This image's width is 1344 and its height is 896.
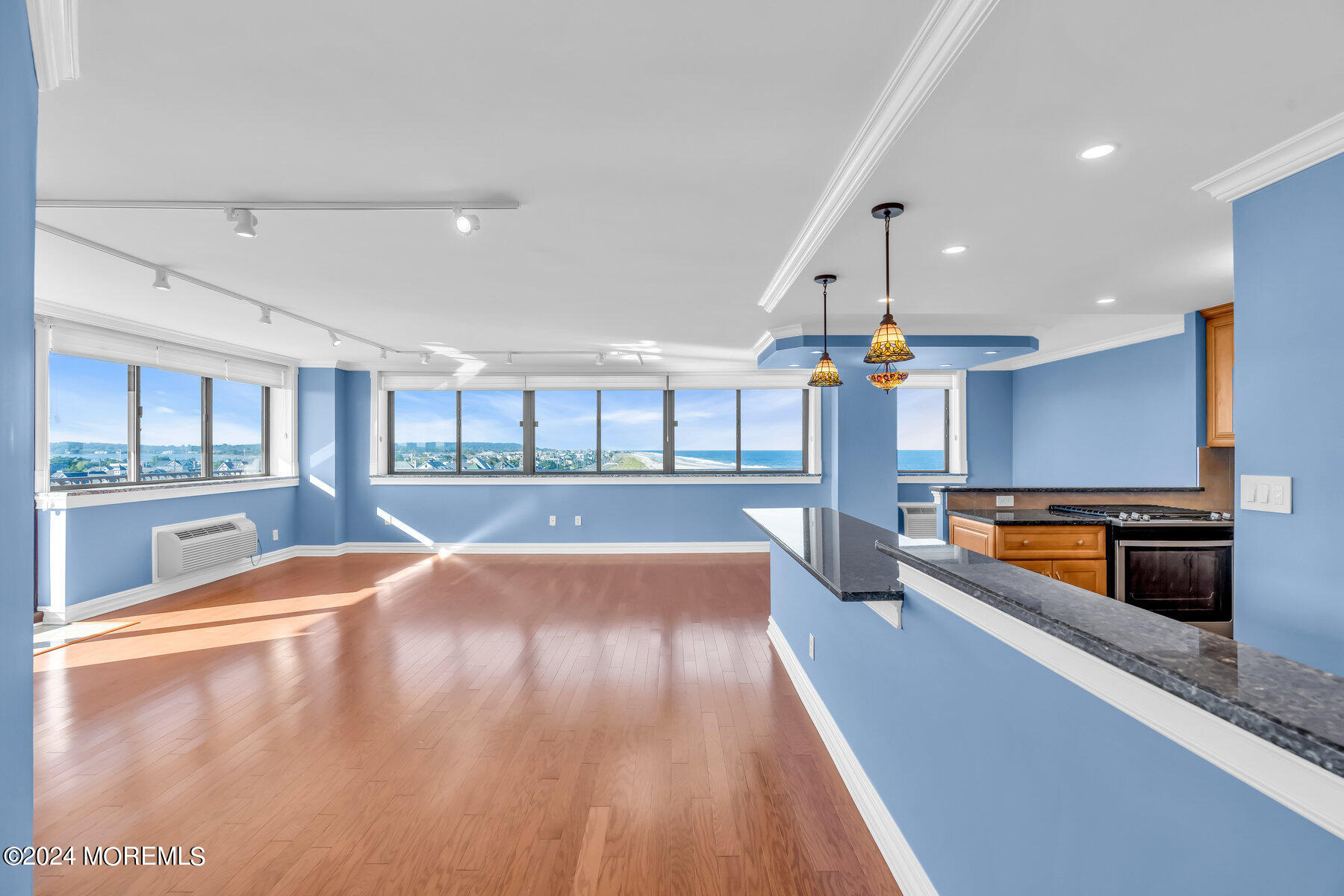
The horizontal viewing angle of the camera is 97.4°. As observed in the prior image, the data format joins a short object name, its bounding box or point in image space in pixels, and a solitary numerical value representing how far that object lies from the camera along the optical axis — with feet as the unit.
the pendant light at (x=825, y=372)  10.96
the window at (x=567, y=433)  23.71
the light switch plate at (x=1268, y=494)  6.18
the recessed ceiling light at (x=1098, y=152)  6.23
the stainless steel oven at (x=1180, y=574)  11.64
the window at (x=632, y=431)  23.76
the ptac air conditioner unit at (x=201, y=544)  16.57
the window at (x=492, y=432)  23.81
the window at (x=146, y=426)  14.74
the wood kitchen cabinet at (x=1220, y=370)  12.75
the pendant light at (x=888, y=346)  8.24
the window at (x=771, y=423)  24.07
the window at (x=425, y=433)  23.88
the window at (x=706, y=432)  23.85
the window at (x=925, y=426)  24.18
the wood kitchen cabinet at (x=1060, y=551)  12.08
